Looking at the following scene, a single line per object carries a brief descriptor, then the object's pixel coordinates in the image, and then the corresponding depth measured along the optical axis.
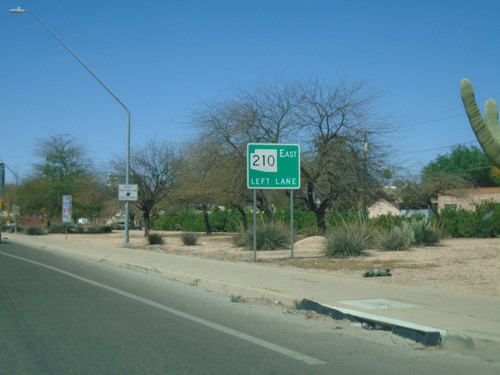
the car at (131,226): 76.99
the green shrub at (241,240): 25.99
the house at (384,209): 66.03
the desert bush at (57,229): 56.81
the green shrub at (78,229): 58.06
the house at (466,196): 52.25
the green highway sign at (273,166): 19.25
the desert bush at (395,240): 22.59
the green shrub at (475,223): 31.80
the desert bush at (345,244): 20.58
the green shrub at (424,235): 25.23
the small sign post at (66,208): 37.91
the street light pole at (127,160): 28.73
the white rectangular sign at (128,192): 29.64
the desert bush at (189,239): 31.02
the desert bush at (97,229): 57.31
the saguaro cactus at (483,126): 12.87
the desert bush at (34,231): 51.38
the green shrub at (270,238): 25.10
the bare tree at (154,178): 45.34
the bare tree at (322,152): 29.39
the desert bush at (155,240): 32.16
